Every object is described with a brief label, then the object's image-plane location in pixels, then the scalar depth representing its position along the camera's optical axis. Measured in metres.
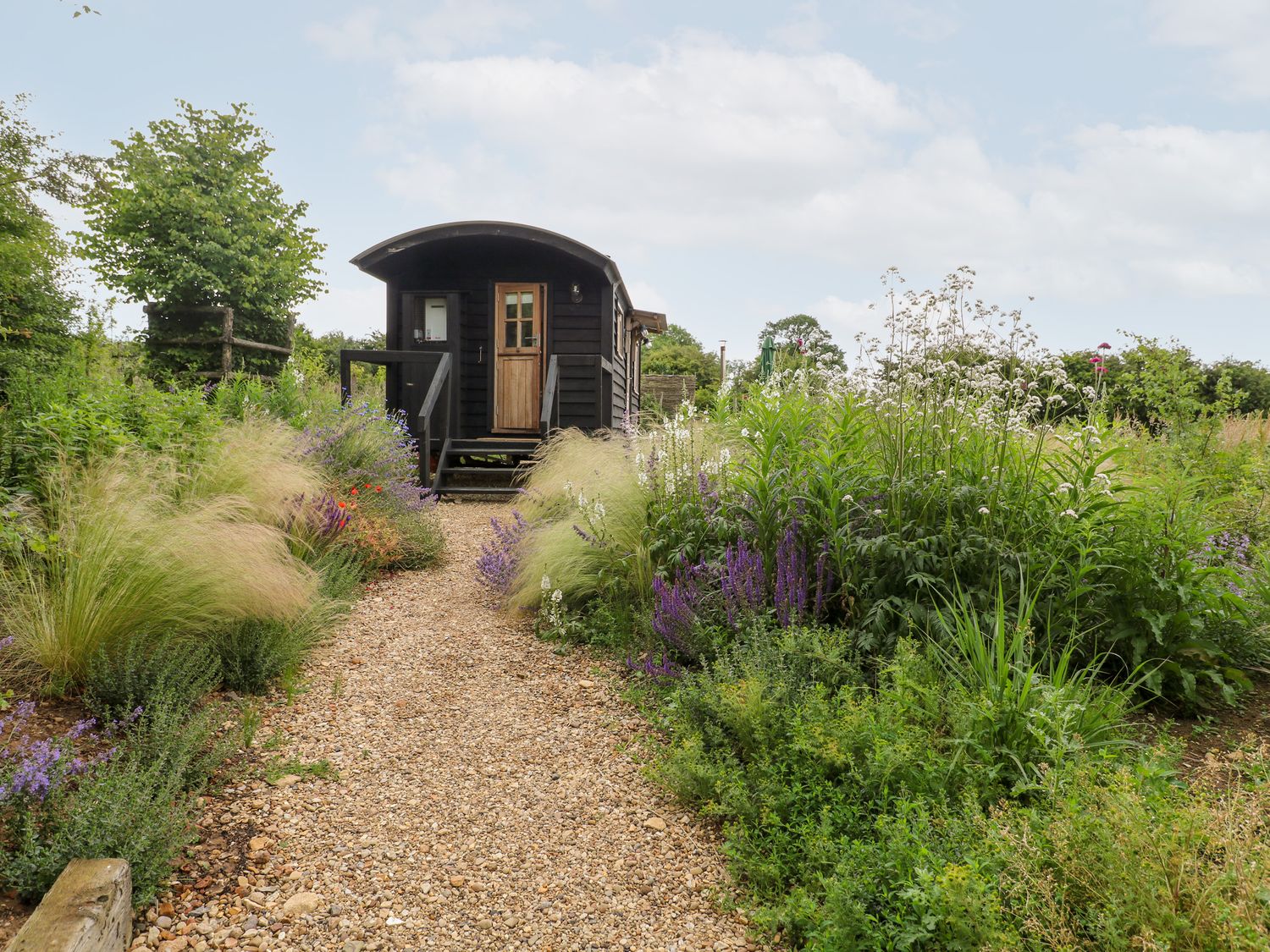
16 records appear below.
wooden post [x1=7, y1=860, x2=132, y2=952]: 1.89
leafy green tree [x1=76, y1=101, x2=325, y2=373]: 15.01
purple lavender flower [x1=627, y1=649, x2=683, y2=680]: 3.71
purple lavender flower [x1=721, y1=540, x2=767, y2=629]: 3.70
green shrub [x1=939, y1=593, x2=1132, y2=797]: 2.44
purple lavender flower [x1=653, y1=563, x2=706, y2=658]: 3.82
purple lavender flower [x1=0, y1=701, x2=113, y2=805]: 2.33
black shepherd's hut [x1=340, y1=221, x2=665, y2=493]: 11.45
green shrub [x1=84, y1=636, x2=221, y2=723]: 3.04
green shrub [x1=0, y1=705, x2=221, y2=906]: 2.18
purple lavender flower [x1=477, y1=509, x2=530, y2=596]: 5.61
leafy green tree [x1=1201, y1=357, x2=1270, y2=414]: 15.62
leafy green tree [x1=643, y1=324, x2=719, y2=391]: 31.05
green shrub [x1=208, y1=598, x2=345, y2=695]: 3.70
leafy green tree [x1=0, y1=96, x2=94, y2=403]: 7.71
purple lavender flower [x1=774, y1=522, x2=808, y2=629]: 3.50
